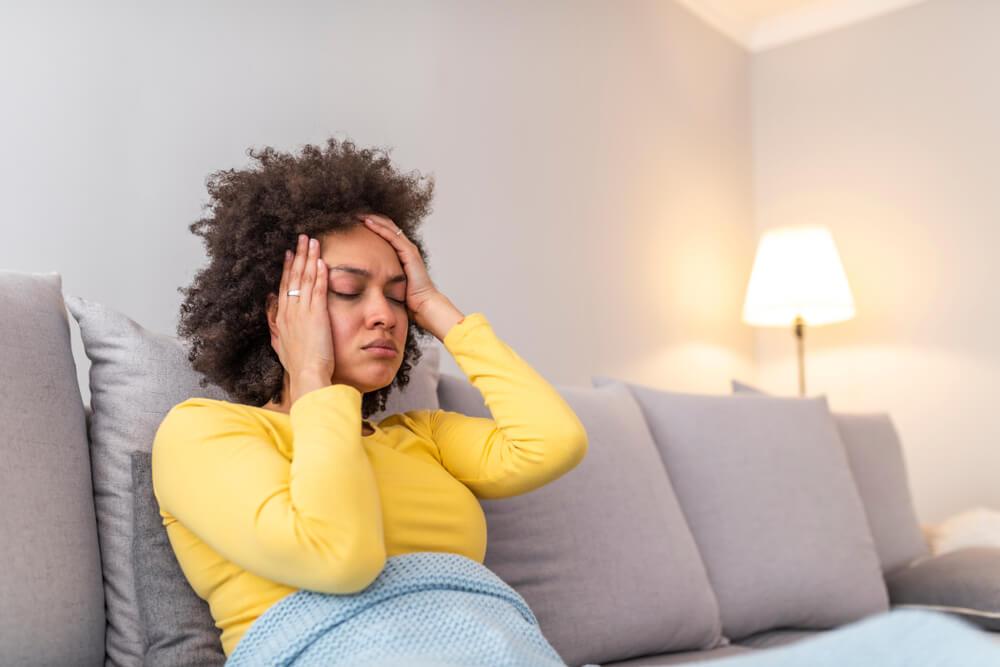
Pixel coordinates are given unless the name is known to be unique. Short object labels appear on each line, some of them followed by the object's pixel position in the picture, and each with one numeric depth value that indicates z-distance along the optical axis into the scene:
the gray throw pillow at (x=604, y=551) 1.50
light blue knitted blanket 0.89
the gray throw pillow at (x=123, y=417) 1.08
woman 0.96
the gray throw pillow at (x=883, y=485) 2.41
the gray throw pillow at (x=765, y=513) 1.87
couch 1.05
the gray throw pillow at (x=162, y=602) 1.07
